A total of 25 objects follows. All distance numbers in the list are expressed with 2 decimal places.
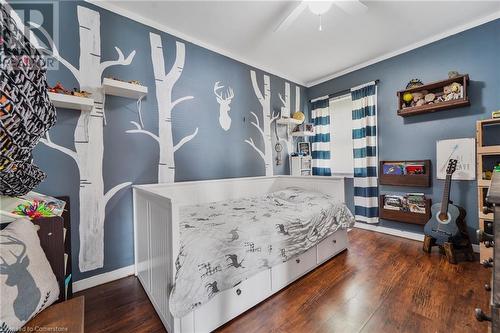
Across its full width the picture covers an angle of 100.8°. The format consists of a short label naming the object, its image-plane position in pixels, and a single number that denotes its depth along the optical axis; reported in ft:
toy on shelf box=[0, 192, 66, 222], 3.01
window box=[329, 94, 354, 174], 10.52
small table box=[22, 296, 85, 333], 2.03
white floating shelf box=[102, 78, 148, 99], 5.38
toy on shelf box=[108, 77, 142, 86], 5.70
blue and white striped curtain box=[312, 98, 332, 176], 11.24
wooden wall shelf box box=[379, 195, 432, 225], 7.92
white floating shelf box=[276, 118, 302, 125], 10.32
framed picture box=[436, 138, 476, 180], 7.08
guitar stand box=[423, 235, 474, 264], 6.31
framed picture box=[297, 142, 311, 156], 11.55
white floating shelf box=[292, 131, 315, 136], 10.90
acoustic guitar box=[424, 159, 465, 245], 6.58
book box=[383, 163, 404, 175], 8.68
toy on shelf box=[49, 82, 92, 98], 4.78
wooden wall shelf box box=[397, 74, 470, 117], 7.00
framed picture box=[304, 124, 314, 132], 11.19
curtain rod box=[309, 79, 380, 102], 10.36
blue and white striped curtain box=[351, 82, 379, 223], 9.43
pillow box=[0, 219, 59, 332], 1.87
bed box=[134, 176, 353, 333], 3.48
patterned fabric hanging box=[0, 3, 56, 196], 0.95
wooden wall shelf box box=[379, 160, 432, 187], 7.97
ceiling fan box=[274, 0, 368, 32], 5.32
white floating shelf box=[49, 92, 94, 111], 4.69
